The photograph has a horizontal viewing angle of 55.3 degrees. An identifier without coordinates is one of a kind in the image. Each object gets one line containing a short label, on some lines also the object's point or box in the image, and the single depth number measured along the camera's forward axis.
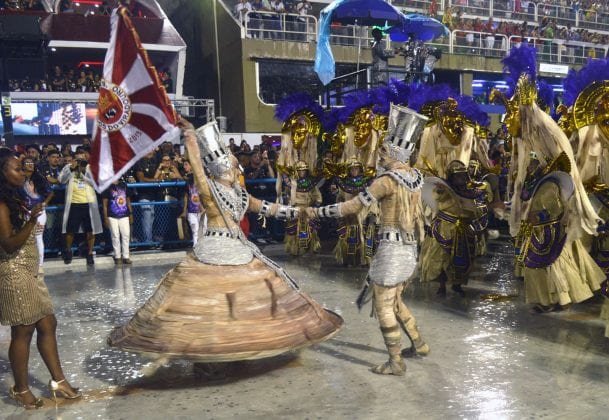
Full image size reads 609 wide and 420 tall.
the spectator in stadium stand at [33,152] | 11.36
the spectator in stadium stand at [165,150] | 12.61
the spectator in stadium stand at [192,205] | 10.77
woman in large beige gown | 4.18
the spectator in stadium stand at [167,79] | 22.56
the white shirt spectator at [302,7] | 25.66
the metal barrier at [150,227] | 10.65
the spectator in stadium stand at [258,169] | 12.23
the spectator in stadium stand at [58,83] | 20.34
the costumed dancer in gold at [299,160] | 10.26
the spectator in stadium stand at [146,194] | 11.13
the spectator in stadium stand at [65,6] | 23.94
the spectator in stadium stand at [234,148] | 13.97
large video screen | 18.56
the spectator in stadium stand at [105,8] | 24.26
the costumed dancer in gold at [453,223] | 7.21
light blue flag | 14.35
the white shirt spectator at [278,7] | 24.81
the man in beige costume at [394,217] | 4.49
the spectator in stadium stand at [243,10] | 23.56
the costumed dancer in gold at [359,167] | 9.30
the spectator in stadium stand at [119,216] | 10.04
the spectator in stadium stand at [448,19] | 28.64
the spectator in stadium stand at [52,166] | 11.27
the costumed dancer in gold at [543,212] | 5.79
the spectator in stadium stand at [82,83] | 20.58
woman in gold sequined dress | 3.97
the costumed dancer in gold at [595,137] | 5.86
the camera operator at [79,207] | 10.00
